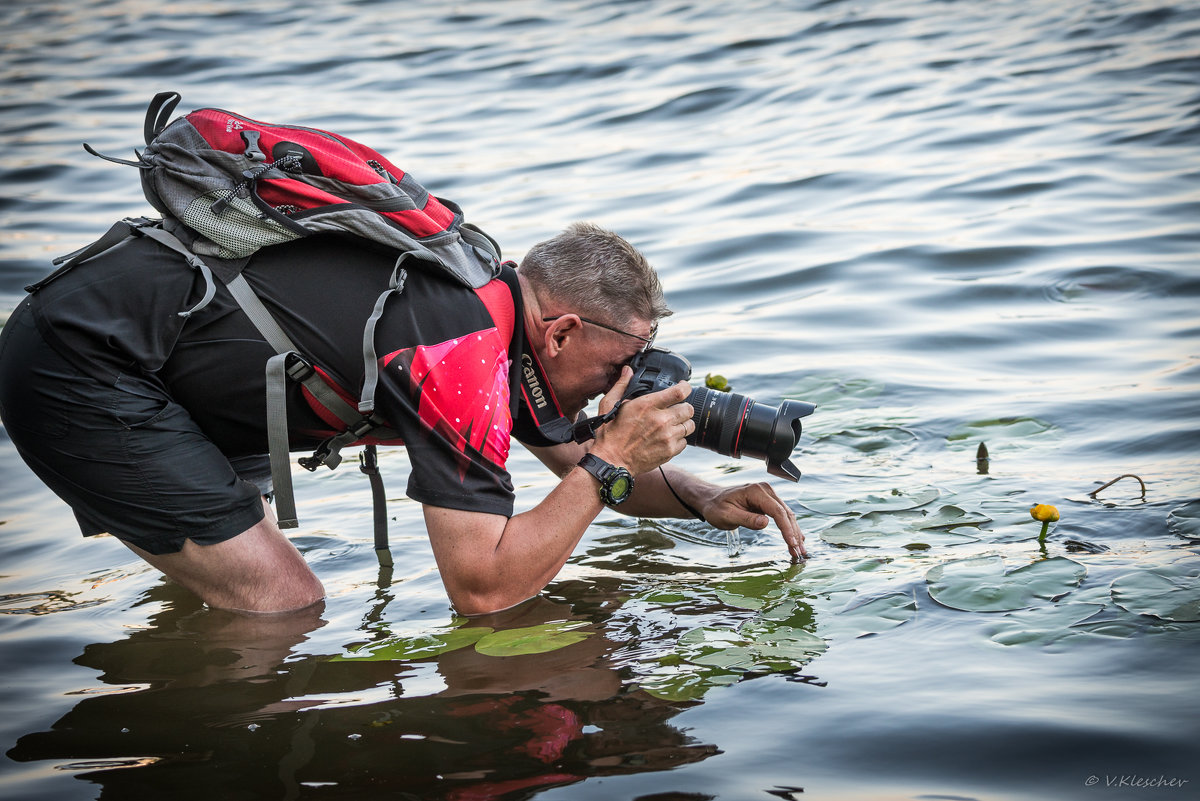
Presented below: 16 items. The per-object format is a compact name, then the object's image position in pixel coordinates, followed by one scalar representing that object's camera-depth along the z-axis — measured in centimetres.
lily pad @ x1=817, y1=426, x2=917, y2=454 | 434
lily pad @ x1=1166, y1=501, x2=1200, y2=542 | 330
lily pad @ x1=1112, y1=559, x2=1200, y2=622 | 284
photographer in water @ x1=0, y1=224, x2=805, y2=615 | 281
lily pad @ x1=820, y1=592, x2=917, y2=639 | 296
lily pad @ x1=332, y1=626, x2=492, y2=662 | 302
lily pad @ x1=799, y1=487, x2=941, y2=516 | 377
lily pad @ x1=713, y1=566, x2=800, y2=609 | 322
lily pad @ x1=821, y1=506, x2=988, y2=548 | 352
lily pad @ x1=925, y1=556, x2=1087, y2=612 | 301
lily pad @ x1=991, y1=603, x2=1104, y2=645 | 281
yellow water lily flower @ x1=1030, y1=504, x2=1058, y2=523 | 318
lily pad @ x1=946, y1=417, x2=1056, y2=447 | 427
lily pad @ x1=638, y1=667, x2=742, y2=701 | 270
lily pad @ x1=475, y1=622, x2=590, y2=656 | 298
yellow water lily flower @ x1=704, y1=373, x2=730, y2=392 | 429
